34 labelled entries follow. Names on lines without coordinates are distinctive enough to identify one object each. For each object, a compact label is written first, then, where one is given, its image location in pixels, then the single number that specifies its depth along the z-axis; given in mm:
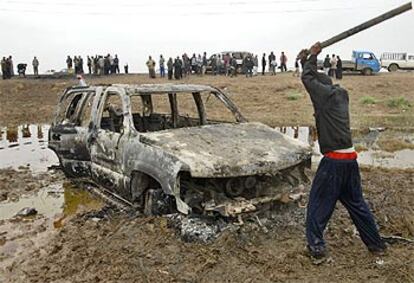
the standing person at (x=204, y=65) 30750
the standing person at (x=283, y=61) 32219
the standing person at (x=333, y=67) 26695
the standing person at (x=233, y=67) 28781
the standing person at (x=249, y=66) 28312
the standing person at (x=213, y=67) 29859
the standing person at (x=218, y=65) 29684
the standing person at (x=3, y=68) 28766
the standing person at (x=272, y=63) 30425
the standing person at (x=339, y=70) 26172
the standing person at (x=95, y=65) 29984
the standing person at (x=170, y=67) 28123
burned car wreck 5214
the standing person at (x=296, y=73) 28481
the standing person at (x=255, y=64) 30027
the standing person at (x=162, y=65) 29875
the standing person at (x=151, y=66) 28875
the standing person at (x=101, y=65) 29859
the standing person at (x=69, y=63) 31125
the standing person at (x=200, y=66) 30172
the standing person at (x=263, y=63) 30578
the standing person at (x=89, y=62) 30844
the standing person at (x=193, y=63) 30512
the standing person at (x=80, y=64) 30233
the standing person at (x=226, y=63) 29309
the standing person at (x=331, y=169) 4535
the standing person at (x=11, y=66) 29578
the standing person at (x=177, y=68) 27766
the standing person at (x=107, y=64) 30609
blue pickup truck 28984
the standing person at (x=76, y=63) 30172
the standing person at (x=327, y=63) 26625
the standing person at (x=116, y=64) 31914
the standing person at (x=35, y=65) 30362
